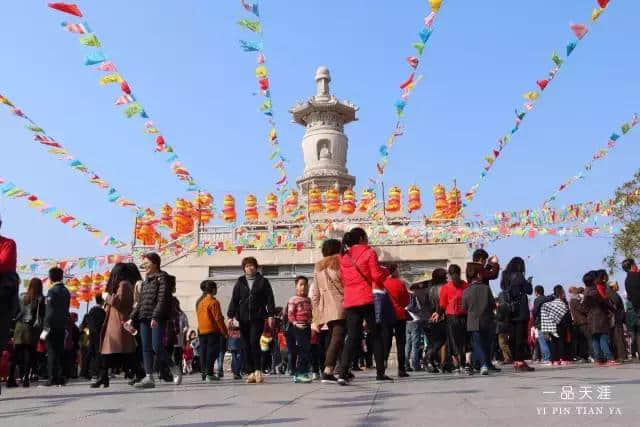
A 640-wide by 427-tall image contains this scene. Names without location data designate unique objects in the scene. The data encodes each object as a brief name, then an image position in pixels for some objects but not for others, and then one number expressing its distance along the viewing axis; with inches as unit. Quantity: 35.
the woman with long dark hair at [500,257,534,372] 368.5
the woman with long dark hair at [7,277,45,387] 353.1
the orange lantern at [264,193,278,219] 980.6
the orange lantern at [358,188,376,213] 1006.2
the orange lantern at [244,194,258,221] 992.9
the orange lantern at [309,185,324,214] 986.1
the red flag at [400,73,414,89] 570.6
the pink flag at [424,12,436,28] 481.3
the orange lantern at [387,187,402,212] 983.0
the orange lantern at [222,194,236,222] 949.8
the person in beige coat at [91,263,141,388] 305.4
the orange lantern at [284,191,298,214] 1004.6
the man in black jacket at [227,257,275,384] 317.4
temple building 851.4
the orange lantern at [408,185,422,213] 979.6
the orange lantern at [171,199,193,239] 927.0
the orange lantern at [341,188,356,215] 992.7
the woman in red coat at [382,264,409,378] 328.2
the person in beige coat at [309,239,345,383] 280.4
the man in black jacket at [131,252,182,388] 299.6
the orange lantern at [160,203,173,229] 937.5
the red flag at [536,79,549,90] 530.9
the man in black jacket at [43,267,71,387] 332.2
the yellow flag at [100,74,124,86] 523.5
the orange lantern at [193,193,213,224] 908.0
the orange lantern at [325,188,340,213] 986.7
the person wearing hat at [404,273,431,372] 398.9
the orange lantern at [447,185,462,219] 927.7
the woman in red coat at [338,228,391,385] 269.1
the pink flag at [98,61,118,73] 510.9
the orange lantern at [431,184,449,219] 925.2
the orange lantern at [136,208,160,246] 924.0
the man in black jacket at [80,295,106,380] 362.0
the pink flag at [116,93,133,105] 545.6
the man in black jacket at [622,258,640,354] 413.1
